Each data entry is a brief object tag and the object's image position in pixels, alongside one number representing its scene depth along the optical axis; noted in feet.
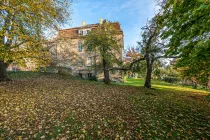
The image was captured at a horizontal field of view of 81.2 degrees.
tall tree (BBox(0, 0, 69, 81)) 21.58
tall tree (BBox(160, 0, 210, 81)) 9.84
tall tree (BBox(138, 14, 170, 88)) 41.42
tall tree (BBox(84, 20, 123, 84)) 47.42
